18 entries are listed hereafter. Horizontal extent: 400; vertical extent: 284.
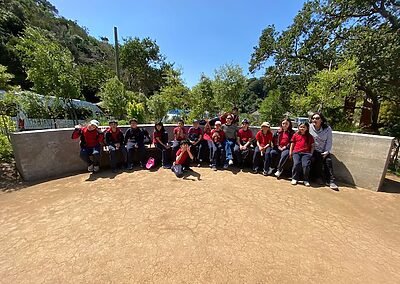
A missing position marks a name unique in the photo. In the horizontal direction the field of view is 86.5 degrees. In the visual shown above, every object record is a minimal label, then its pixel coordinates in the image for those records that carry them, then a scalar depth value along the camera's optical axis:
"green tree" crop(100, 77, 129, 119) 10.29
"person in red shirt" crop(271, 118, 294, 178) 4.86
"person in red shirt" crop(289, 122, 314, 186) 4.50
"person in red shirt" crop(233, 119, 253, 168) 5.36
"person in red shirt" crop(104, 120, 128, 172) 5.14
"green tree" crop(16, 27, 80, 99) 6.23
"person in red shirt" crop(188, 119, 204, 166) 5.77
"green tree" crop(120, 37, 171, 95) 26.08
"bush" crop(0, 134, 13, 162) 5.18
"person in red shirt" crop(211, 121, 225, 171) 5.44
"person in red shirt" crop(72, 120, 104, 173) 4.92
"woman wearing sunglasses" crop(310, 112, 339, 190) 4.50
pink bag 5.35
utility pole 14.52
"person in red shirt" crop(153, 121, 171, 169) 5.51
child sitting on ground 4.91
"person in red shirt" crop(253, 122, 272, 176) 5.06
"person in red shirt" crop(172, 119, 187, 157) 5.63
